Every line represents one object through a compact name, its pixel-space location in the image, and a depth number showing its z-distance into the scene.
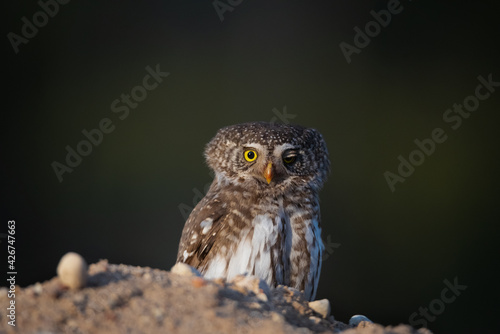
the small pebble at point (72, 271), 3.41
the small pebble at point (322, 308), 4.27
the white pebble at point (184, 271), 4.07
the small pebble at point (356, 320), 4.74
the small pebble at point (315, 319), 4.05
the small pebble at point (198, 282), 3.73
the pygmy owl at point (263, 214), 5.83
